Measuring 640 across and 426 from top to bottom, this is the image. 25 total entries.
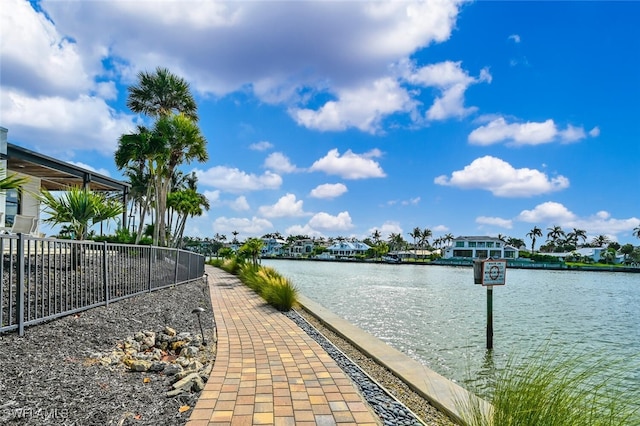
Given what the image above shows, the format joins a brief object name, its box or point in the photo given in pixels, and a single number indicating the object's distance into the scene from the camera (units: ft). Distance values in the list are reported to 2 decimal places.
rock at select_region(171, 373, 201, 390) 12.18
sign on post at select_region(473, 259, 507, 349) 24.68
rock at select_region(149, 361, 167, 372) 13.89
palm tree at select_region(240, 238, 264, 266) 72.30
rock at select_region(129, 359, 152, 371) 13.74
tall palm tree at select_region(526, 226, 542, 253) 381.19
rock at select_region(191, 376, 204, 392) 12.24
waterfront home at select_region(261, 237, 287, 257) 421.18
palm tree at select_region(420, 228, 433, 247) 407.64
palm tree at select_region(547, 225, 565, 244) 391.86
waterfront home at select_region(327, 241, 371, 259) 358.43
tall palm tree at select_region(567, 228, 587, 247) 380.00
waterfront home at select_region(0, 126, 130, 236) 39.88
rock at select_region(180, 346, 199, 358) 16.24
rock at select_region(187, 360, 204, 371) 14.32
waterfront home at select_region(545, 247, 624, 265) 315.17
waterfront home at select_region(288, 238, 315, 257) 418.84
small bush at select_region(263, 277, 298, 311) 29.27
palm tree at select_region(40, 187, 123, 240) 24.79
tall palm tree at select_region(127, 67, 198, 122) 69.97
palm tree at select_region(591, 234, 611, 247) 373.24
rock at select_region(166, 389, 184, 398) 11.66
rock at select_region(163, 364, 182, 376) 13.55
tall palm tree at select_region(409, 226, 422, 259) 407.64
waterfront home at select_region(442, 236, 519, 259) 294.66
